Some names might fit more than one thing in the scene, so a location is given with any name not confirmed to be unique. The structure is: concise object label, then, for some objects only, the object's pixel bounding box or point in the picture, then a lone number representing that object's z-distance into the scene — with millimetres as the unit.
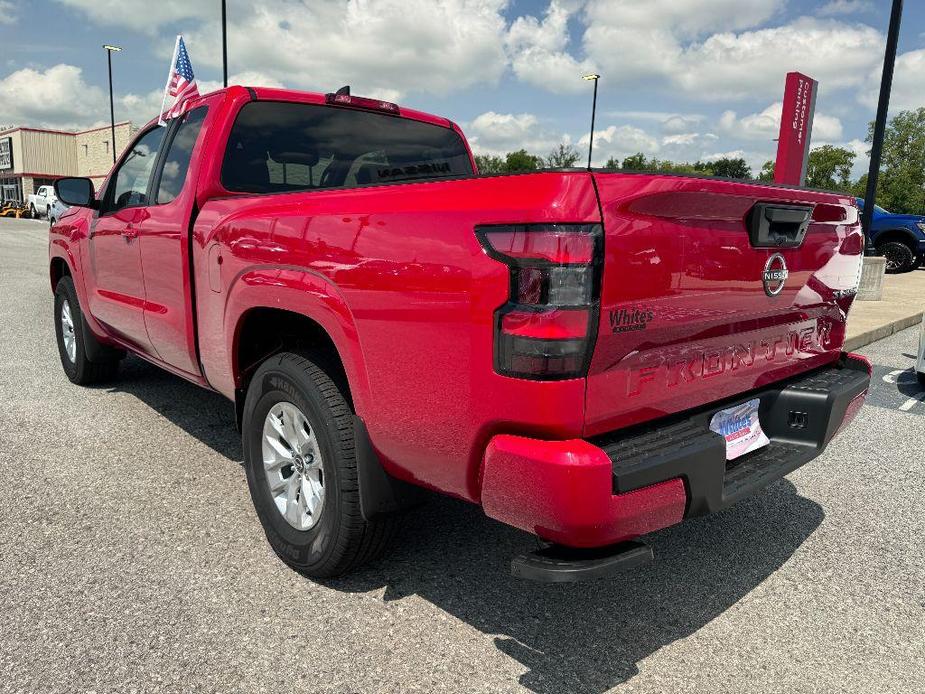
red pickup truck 1844
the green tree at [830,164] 62062
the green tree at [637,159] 72019
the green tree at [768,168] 65981
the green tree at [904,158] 57375
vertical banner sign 11758
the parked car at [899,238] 16938
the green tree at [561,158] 48556
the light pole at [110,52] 46406
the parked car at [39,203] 50000
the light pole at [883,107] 10688
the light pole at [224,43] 19495
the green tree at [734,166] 67250
